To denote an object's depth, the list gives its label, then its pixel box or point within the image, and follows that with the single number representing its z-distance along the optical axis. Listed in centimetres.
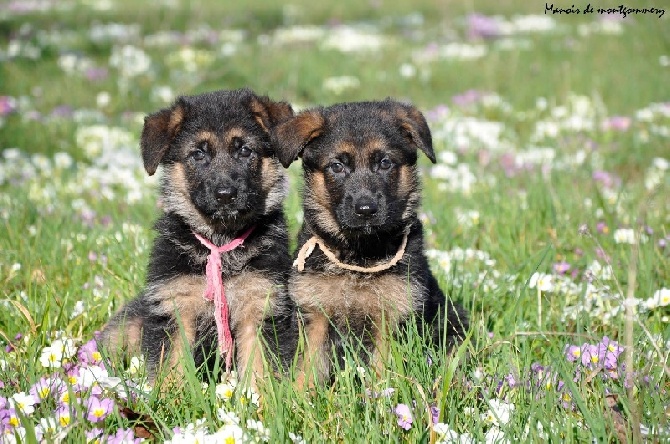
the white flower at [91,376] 353
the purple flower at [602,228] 617
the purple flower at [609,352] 379
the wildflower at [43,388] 339
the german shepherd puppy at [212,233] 436
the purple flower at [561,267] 541
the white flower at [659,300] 467
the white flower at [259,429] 317
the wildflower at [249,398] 347
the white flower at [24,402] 327
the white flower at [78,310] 469
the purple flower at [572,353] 394
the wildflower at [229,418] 322
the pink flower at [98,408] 326
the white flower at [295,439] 314
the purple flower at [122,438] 314
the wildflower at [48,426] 310
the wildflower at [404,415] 327
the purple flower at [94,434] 312
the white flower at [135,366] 395
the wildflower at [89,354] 405
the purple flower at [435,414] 336
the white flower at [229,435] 304
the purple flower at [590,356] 382
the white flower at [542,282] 477
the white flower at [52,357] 386
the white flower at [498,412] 332
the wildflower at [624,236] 572
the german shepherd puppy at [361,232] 429
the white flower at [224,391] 358
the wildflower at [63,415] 320
